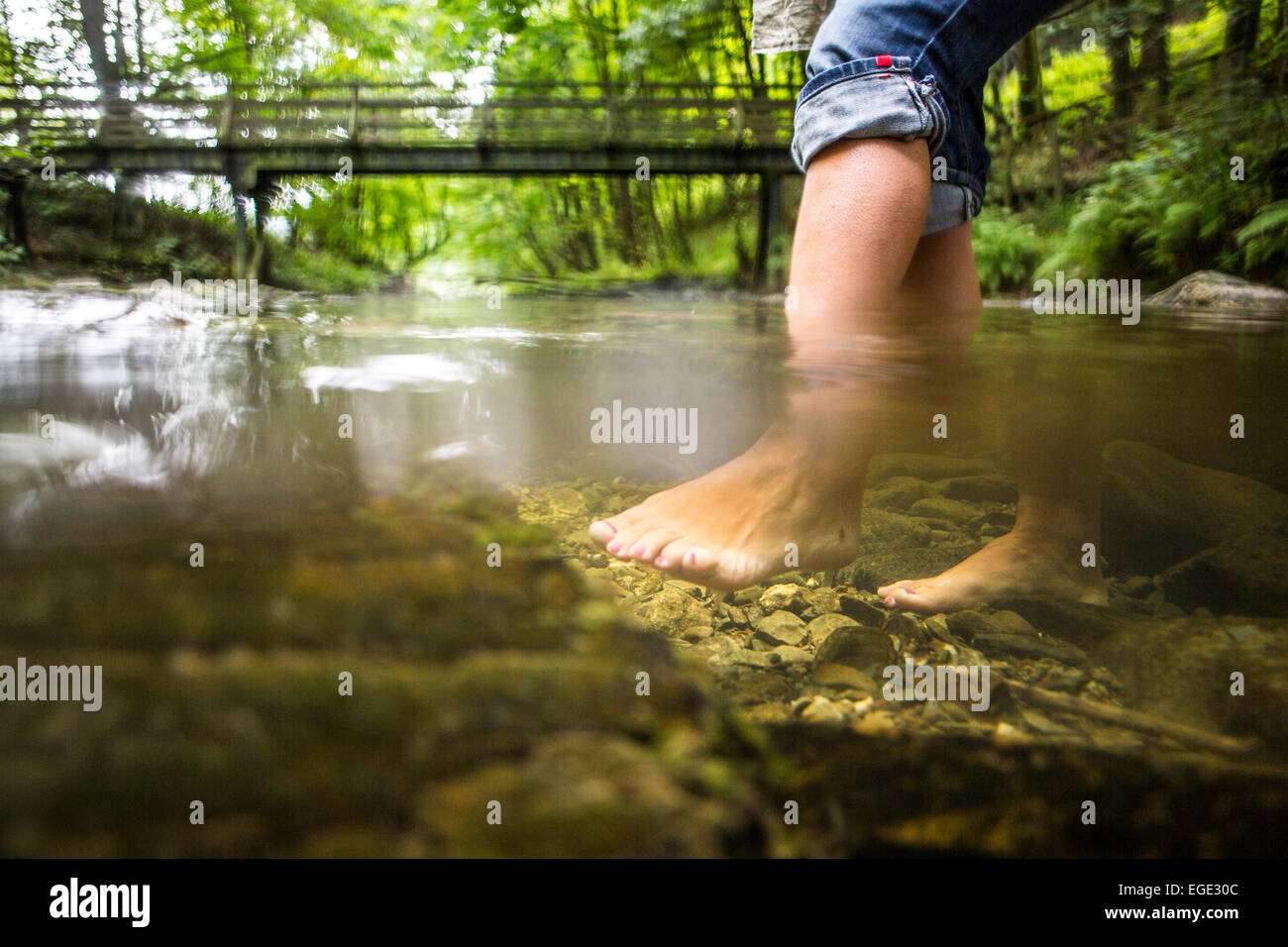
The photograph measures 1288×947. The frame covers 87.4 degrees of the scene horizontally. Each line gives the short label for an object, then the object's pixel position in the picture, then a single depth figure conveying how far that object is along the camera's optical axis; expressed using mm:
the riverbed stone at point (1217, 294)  1637
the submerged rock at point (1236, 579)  918
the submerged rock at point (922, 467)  1000
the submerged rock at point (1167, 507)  1089
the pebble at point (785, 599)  848
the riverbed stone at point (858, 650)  699
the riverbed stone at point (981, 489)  1087
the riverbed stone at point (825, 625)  779
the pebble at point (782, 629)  778
